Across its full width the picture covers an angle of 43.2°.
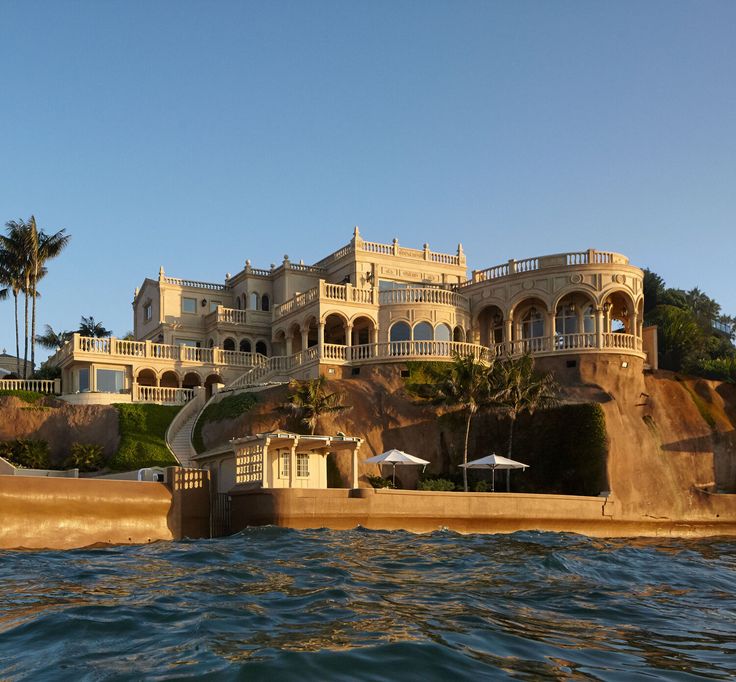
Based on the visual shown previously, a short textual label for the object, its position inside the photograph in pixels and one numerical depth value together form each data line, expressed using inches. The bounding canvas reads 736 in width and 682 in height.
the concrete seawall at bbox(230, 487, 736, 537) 1493.6
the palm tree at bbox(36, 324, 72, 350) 3117.6
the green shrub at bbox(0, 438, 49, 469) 1931.6
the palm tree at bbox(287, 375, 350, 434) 1900.8
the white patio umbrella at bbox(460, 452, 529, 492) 1771.7
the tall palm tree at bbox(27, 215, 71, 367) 2618.1
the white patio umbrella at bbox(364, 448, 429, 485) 1734.9
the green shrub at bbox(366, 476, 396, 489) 1855.3
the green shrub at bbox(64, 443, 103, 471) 1913.1
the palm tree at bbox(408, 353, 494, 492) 1904.5
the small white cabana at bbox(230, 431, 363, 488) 1579.7
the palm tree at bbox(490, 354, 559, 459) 1909.4
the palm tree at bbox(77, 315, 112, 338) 3139.3
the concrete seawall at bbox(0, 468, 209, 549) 1242.6
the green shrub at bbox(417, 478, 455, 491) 1850.4
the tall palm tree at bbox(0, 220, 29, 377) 2625.5
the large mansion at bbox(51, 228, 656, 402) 2201.0
